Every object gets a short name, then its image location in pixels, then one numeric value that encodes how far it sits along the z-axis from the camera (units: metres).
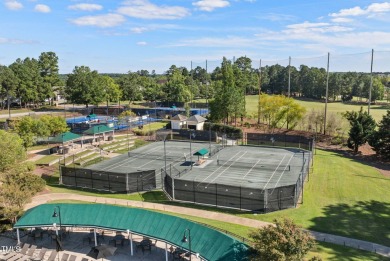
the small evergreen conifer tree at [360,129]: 47.53
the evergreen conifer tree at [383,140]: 44.37
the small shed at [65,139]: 47.12
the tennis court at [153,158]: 39.94
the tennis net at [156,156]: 43.91
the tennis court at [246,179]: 27.08
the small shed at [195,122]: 64.25
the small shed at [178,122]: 64.57
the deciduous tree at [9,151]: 30.41
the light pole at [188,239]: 16.36
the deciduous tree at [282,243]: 14.70
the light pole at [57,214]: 20.18
